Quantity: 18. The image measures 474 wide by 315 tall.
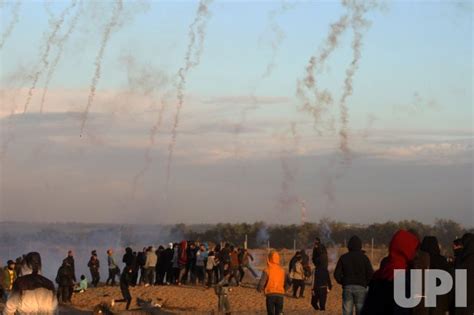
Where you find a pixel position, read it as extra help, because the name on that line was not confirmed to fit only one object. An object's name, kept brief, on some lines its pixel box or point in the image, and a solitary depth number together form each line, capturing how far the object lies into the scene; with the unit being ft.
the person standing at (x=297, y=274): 85.71
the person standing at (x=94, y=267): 104.94
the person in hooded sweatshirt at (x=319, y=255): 72.90
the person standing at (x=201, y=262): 99.35
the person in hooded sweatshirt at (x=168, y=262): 100.22
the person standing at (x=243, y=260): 102.32
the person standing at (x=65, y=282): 86.63
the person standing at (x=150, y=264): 97.91
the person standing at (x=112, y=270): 103.14
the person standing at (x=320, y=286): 72.33
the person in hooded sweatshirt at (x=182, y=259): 100.01
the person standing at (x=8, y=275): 82.07
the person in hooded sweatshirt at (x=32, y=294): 31.63
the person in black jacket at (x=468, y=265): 33.28
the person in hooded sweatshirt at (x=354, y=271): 44.68
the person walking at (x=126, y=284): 78.28
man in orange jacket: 50.06
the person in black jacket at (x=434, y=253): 36.94
